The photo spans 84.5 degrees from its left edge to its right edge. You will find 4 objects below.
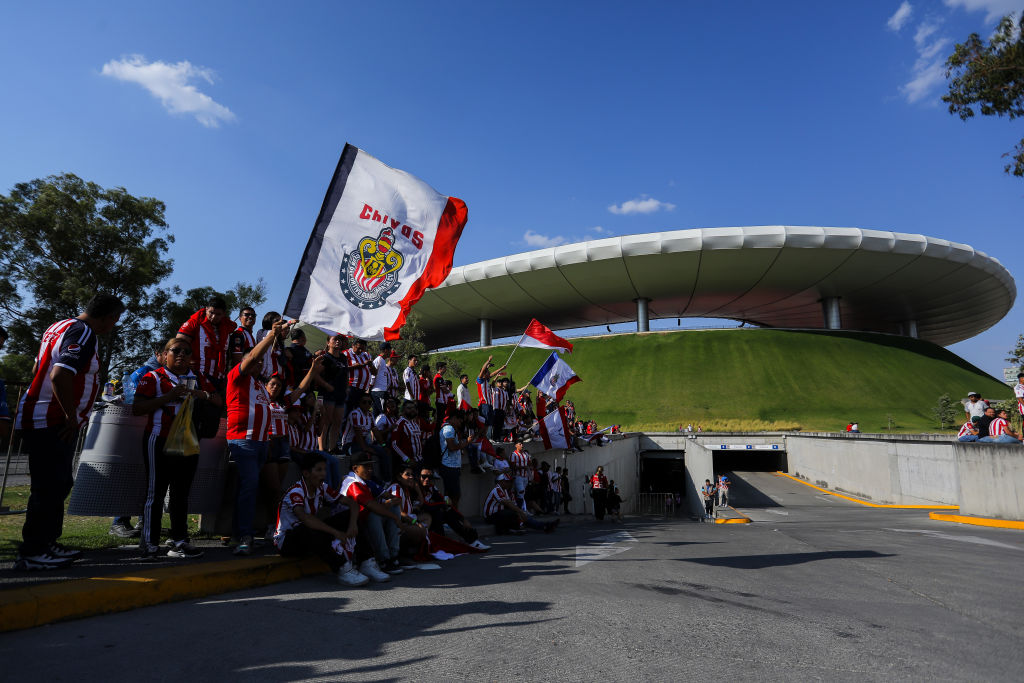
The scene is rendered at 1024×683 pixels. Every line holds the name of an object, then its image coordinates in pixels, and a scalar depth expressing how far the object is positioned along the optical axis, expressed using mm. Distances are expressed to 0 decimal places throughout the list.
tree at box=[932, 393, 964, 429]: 41594
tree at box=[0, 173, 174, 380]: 24891
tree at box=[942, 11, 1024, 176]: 12633
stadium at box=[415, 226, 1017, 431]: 46375
